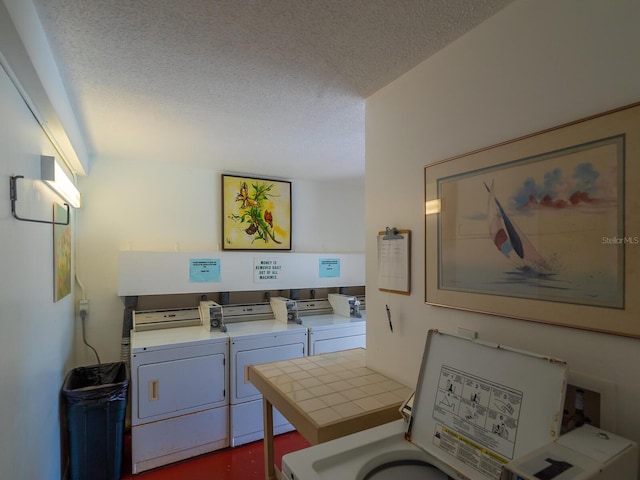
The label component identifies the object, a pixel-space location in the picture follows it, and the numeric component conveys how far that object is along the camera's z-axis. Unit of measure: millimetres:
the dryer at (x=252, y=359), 2781
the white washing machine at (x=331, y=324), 3137
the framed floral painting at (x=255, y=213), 3582
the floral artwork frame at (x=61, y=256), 2092
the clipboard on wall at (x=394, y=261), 1663
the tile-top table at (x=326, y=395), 1343
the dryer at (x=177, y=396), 2465
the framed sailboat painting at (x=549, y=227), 927
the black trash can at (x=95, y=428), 2230
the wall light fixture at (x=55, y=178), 1746
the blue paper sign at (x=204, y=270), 3172
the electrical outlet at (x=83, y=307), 2963
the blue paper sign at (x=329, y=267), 3793
